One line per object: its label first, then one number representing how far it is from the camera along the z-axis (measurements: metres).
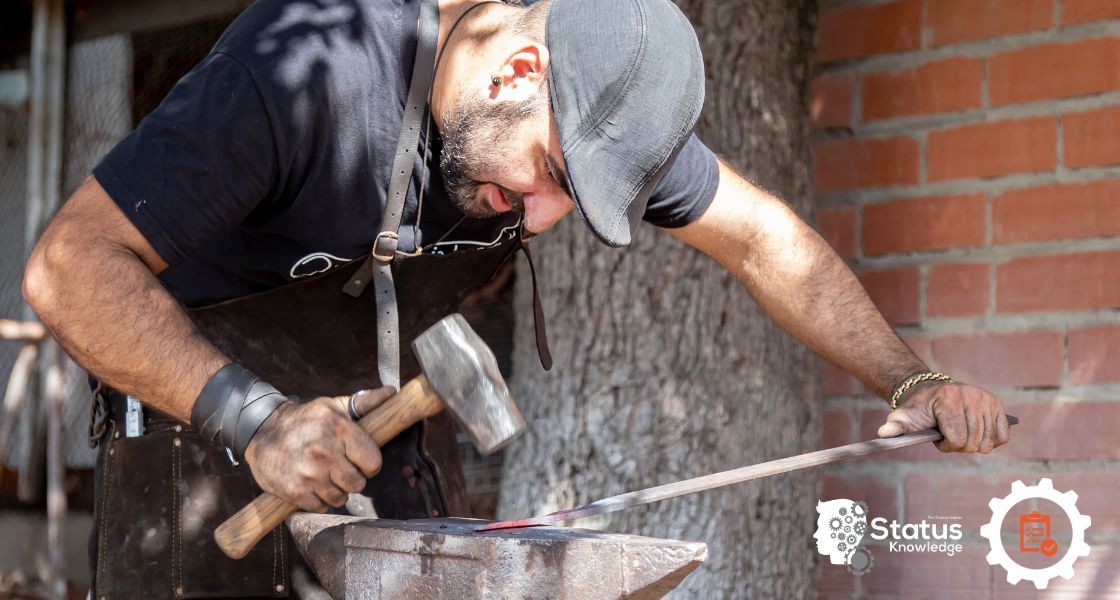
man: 2.07
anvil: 1.78
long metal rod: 2.14
